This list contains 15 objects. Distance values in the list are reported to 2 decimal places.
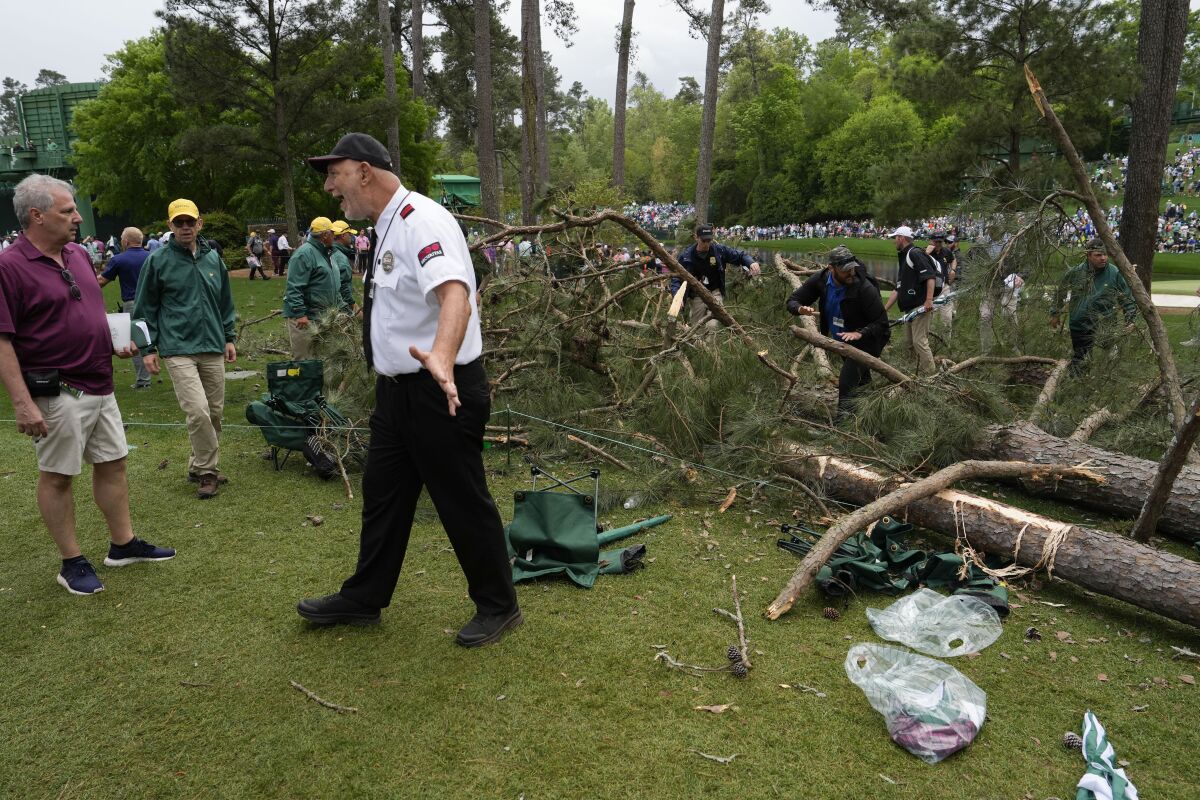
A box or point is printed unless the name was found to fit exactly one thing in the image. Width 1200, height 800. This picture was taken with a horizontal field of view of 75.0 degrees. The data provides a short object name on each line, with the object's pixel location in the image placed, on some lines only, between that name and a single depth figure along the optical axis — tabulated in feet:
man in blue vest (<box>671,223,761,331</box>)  24.09
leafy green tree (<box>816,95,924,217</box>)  142.51
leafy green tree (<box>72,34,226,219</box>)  92.38
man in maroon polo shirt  10.55
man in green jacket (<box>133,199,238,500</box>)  14.97
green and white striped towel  7.38
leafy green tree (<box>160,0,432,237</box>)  60.59
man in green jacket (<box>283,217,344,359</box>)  20.75
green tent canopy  110.47
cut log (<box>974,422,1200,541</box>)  13.76
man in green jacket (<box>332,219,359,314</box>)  22.16
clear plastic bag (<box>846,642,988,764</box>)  8.09
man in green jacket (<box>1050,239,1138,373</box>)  19.43
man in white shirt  8.73
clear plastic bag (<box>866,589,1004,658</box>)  10.17
